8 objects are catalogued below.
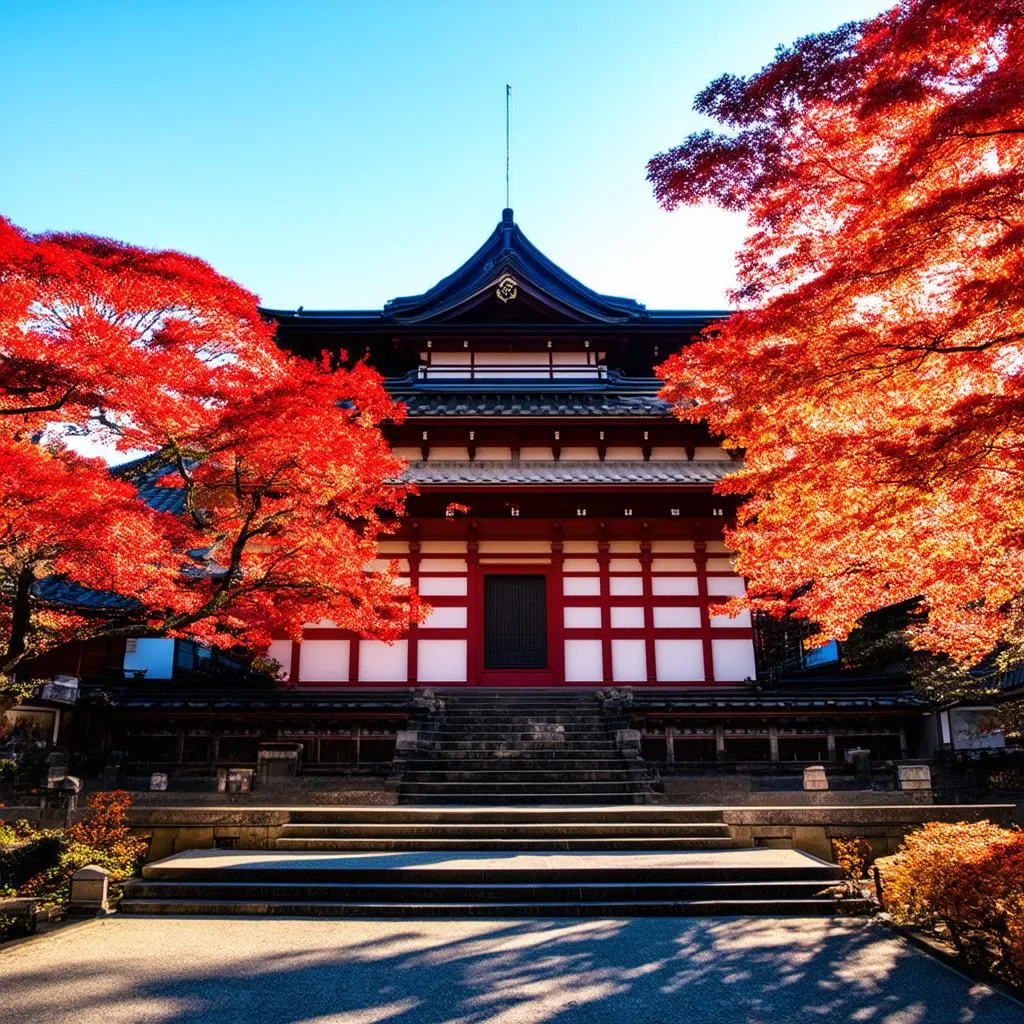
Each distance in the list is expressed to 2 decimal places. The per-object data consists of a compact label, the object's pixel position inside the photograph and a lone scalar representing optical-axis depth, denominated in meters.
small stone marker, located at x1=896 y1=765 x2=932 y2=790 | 13.33
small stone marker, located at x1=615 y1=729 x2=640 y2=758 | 14.89
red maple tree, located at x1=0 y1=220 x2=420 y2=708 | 10.02
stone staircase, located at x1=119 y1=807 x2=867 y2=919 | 8.70
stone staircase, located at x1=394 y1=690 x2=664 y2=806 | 13.79
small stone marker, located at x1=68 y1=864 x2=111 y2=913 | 8.72
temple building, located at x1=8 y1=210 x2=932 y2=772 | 16.30
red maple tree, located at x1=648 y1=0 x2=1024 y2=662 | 6.93
